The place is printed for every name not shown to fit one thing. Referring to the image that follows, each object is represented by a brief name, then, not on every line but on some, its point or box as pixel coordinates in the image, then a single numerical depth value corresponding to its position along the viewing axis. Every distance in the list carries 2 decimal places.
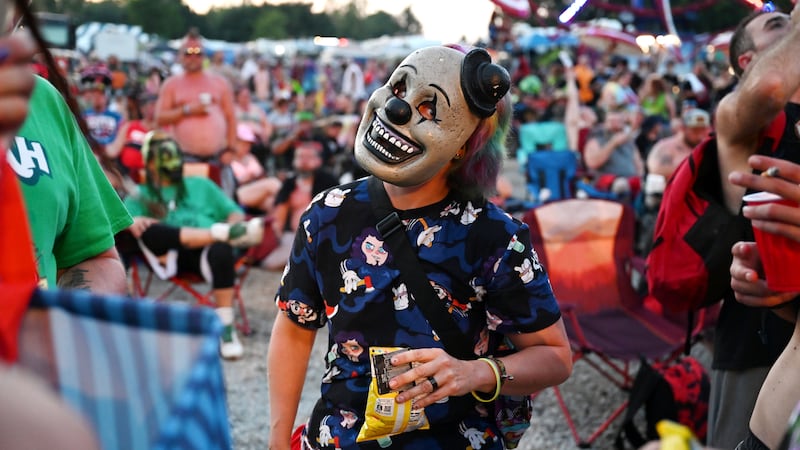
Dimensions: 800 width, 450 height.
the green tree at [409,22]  79.62
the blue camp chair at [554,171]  8.39
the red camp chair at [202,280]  5.58
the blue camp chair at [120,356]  0.82
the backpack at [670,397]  3.77
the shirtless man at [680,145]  6.32
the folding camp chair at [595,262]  4.94
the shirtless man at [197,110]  7.40
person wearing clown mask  1.79
